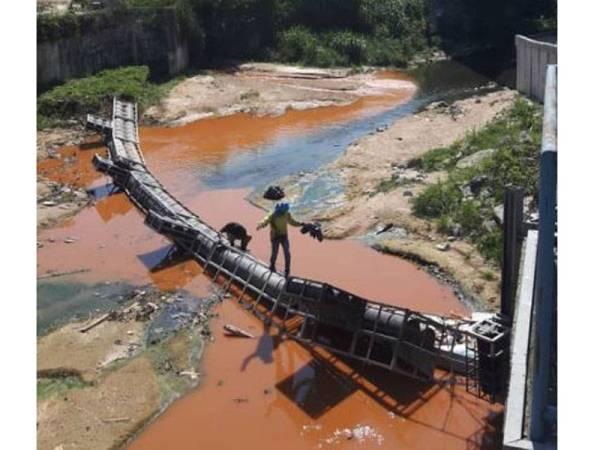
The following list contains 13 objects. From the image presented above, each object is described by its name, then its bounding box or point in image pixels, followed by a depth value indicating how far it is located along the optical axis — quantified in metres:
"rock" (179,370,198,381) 10.02
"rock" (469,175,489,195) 15.15
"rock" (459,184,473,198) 15.08
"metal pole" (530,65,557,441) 4.12
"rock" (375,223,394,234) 14.74
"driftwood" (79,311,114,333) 11.38
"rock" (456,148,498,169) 17.00
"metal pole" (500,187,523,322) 7.93
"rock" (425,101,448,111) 26.28
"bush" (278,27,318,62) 35.69
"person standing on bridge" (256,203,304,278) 11.11
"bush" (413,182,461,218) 14.76
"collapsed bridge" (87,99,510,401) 8.16
